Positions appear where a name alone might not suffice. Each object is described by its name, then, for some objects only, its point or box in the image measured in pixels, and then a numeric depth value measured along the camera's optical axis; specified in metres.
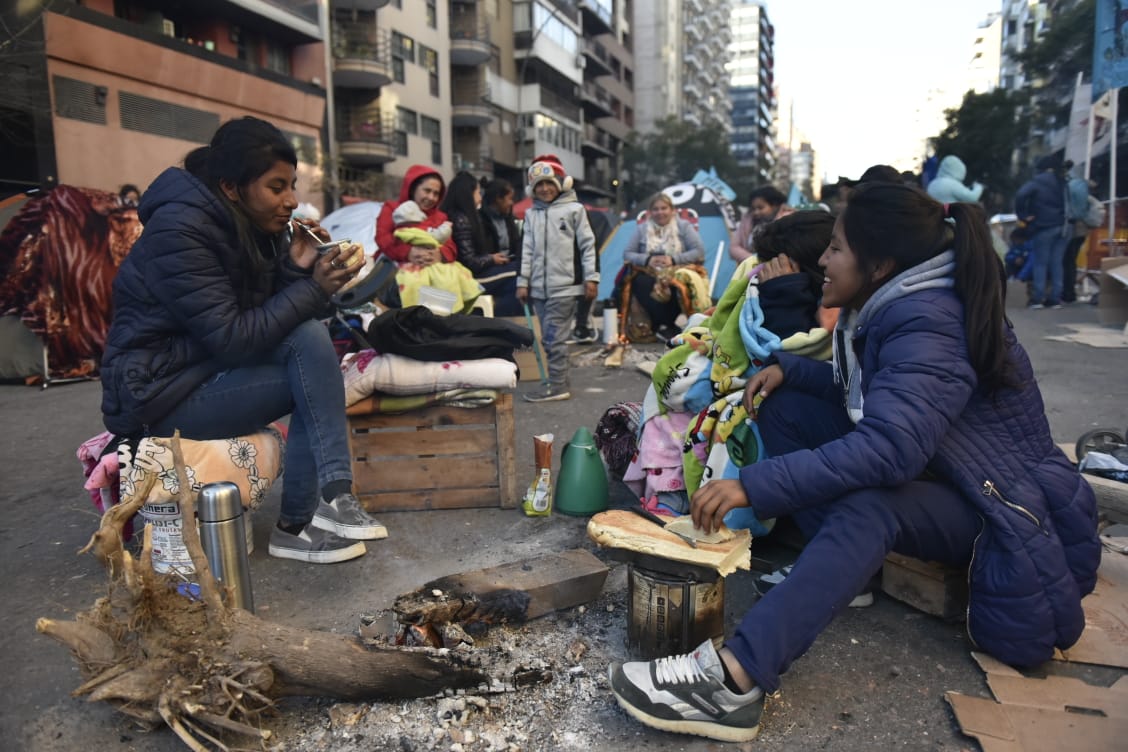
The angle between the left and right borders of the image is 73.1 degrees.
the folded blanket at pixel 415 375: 3.35
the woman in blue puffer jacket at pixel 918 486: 1.84
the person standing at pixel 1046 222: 10.40
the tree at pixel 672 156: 51.44
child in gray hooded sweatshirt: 6.27
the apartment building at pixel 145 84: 15.25
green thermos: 3.49
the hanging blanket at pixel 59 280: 7.45
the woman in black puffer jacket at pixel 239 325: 2.66
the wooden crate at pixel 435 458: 3.48
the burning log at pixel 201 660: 1.81
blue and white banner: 10.11
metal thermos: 2.28
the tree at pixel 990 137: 38.34
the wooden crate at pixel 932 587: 2.36
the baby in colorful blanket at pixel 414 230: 5.59
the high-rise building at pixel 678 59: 64.44
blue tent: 11.01
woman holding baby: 5.59
